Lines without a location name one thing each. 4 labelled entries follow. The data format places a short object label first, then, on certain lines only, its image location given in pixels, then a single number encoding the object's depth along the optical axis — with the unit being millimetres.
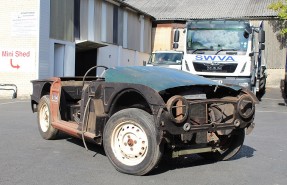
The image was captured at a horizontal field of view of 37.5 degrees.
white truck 15297
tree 28078
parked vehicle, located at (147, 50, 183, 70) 20270
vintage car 5398
